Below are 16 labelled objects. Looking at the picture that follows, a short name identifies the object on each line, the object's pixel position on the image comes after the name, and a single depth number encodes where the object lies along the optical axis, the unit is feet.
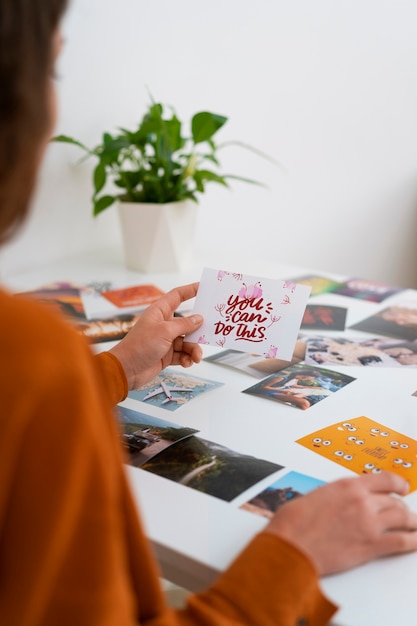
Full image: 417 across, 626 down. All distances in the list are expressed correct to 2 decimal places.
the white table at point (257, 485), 2.25
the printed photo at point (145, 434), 3.07
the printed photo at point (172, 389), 3.58
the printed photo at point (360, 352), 4.11
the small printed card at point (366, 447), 2.93
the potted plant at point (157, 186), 5.54
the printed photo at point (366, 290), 5.33
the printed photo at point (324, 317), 4.68
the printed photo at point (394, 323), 4.62
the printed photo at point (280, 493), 2.65
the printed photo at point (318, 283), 5.41
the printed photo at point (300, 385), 3.59
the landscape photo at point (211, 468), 2.80
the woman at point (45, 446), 1.48
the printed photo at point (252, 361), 3.96
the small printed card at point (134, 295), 5.05
